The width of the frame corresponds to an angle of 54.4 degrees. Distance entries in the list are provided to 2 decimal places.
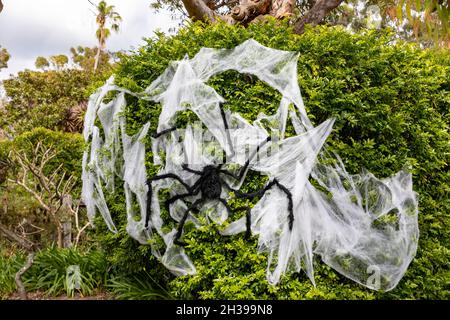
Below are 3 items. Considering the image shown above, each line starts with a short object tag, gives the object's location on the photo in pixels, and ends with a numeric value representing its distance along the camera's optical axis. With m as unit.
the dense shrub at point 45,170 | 7.59
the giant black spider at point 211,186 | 3.47
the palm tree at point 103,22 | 28.69
